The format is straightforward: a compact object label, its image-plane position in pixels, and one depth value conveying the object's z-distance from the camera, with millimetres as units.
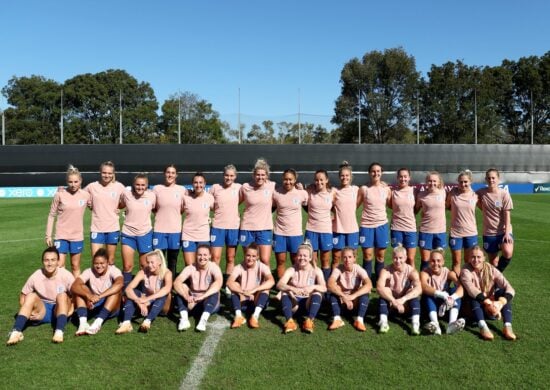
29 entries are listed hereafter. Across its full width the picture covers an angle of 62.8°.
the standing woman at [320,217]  5742
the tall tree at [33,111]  39188
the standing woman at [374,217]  5996
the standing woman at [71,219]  5598
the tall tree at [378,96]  39719
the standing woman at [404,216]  6012
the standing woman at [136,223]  5621
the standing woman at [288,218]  5742
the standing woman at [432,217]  5883
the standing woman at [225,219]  5910
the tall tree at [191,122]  40781
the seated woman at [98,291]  4617
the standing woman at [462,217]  5793
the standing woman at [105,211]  5688
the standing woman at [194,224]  5723
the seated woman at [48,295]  4449
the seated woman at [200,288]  4812
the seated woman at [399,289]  4664
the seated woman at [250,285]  4906
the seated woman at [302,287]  4766
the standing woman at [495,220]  5762
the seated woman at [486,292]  4477
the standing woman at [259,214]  5805
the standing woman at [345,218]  5875
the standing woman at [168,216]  5711
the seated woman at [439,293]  4477
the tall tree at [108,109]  40031
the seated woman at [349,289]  4746
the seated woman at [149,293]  4671
